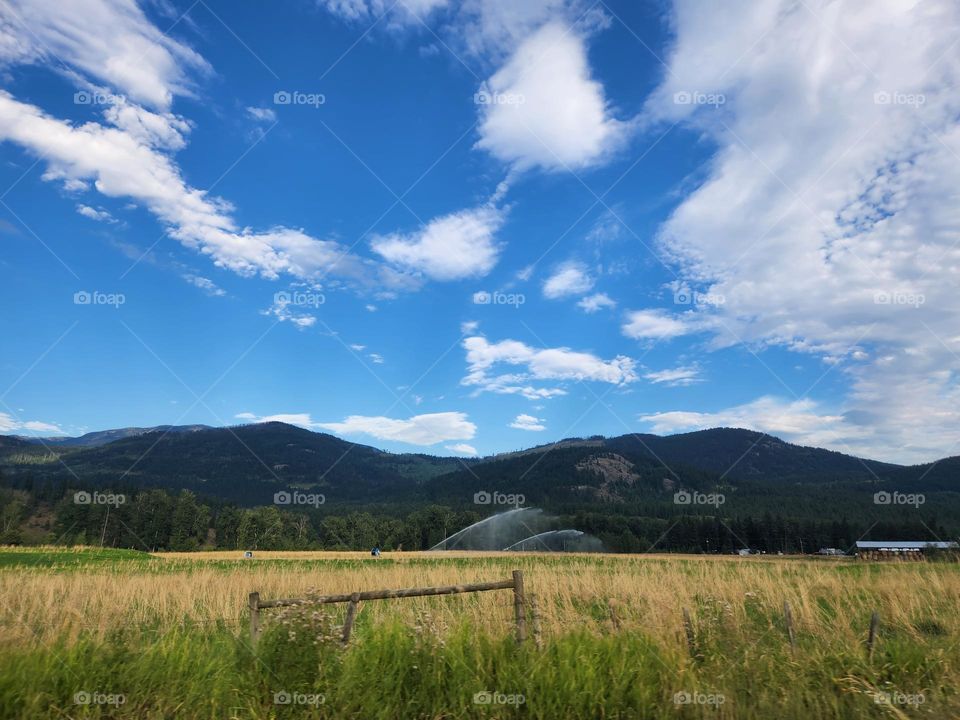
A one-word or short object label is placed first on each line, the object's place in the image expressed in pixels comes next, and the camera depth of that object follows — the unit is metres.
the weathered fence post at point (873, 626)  9.71
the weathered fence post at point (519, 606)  9.14
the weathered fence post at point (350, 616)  8.84
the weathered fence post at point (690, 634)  9.74
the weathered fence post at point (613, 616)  10.72
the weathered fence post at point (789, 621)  10.55
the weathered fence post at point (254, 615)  8.95
